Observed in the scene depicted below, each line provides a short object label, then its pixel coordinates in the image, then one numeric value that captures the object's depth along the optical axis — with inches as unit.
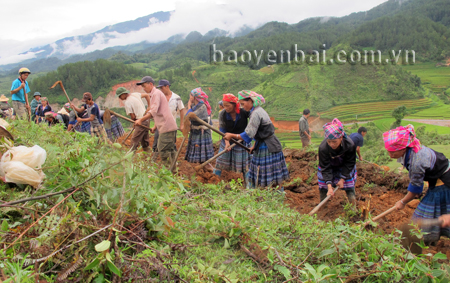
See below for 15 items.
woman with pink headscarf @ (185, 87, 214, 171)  234.4
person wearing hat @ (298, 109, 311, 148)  320.2
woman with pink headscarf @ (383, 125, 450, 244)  108.0
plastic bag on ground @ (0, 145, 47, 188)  80.1
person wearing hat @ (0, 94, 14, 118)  329.2
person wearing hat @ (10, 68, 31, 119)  256.3
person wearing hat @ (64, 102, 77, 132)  279.6
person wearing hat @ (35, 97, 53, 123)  332.2
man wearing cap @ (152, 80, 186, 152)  221.9
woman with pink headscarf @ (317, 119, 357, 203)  136.5
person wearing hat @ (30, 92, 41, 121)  351.8
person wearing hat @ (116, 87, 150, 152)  228.4
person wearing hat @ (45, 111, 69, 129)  312.5
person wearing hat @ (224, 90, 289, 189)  161.9
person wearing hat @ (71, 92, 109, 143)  250.4
